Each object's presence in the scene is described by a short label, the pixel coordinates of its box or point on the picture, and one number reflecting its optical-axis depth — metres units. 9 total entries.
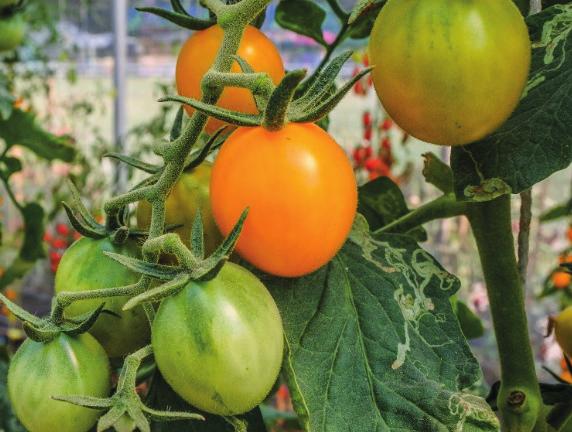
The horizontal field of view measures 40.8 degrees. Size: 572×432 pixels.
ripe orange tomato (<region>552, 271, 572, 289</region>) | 1.18
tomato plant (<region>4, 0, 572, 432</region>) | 0.38
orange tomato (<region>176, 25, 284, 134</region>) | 0.46
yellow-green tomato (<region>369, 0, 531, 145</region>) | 0.39
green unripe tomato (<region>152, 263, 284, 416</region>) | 0.36
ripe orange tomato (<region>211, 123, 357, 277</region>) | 0.39
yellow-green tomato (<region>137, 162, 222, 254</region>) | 0.47
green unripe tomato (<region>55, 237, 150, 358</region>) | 0.44
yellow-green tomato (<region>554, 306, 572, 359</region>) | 0.60
